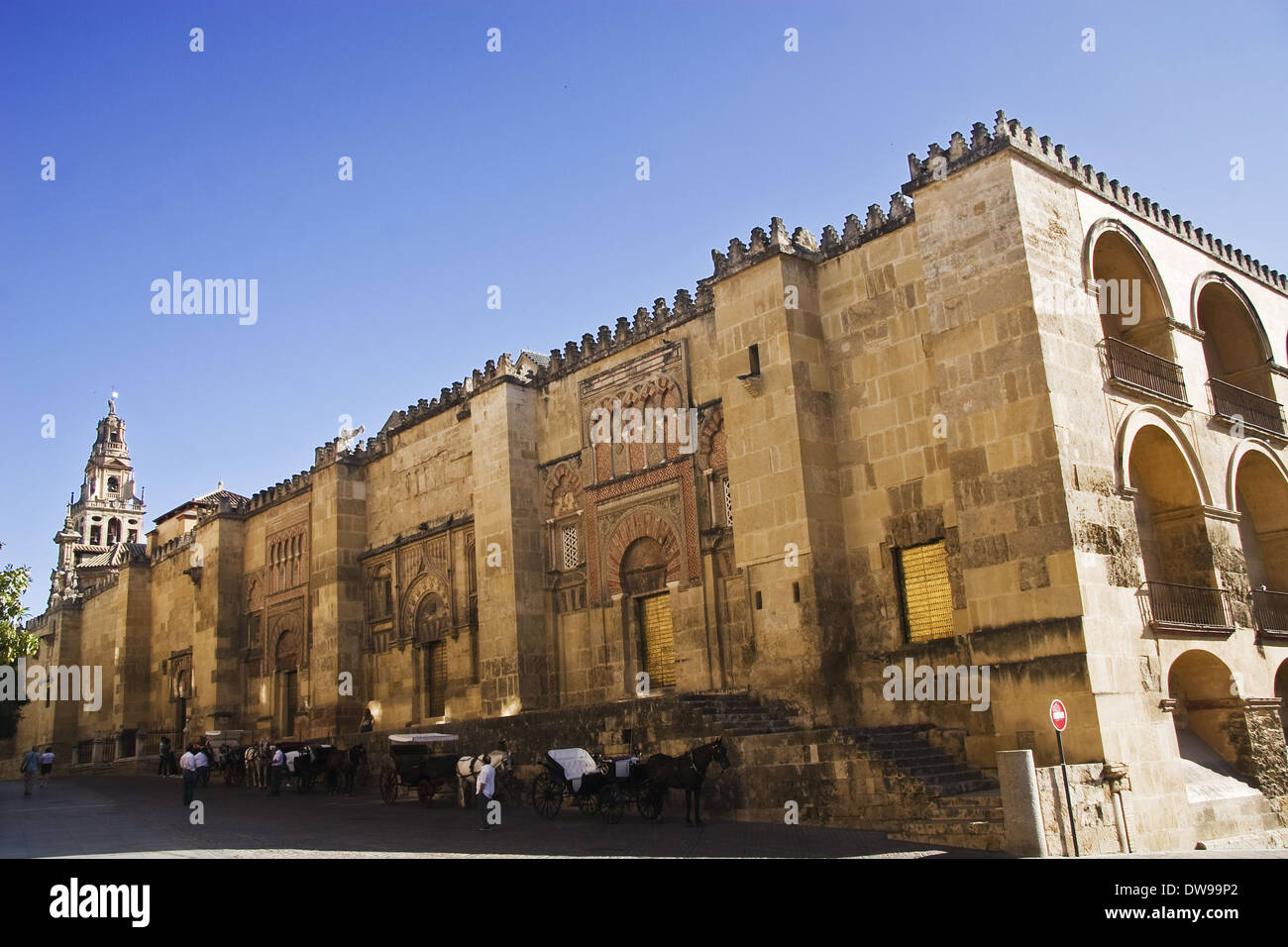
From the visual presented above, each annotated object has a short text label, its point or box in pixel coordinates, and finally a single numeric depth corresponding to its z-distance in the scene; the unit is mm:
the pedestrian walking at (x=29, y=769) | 23844
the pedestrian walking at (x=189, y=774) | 17812
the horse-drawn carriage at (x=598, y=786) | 13867
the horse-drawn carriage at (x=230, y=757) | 23688
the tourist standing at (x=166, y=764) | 29219
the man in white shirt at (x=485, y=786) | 14109
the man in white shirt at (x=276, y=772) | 20047
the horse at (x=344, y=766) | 20062
